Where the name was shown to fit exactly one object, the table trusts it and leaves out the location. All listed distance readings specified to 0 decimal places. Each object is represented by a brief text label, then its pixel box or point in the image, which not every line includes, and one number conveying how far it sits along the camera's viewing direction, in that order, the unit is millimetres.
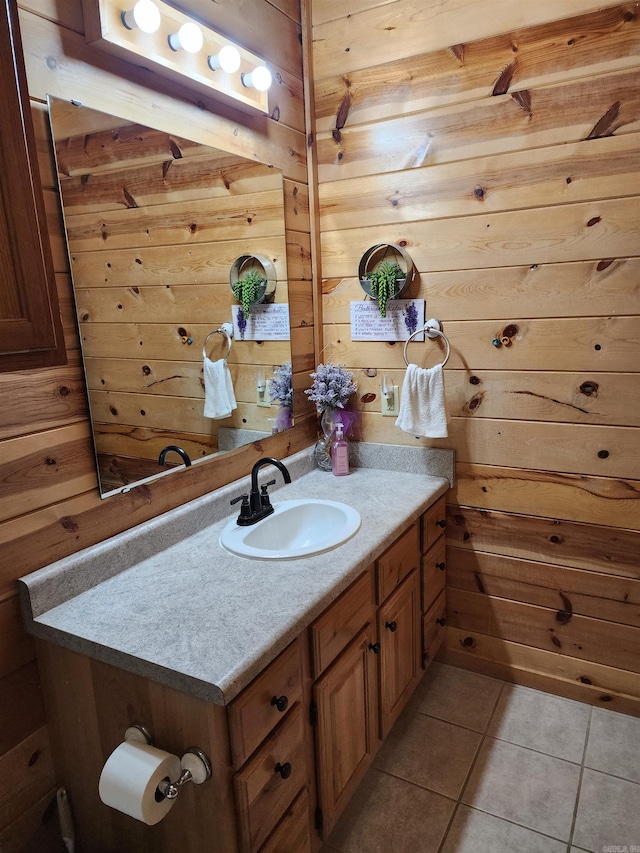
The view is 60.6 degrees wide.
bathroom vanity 1021
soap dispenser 2023
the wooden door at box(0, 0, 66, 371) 824
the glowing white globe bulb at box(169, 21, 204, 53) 1400
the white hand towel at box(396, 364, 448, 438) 1857
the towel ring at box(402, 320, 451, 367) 1897
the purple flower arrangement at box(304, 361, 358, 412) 2002
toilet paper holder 987
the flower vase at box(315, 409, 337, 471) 2051
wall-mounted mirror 1277
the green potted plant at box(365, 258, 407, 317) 1899
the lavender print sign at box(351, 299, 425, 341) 1944
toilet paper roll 967
